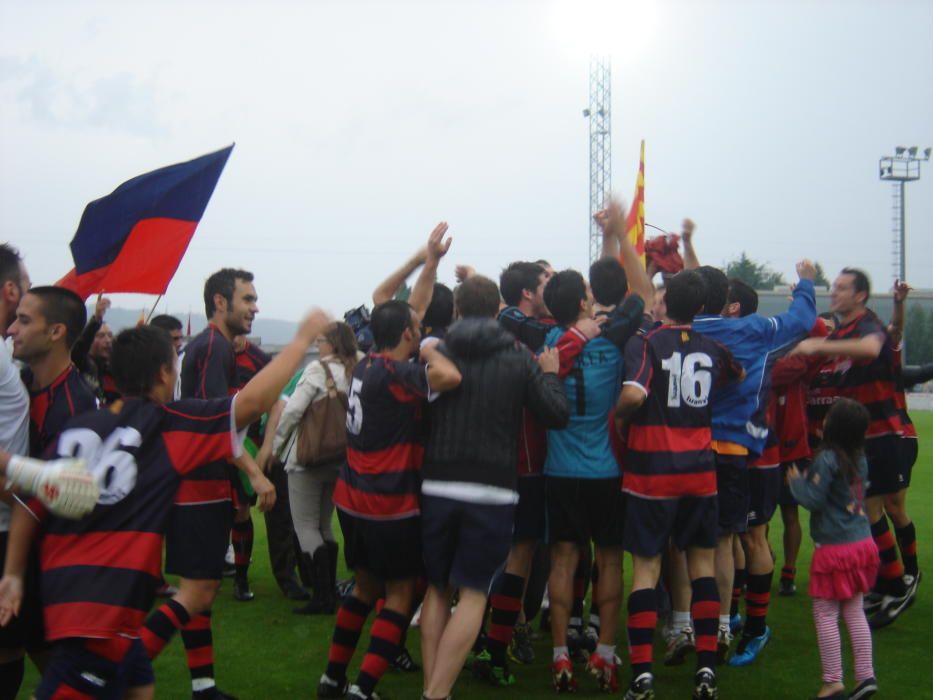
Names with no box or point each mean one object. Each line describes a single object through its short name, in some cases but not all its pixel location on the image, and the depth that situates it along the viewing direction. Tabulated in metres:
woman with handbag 7.43
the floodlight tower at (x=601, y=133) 34.57
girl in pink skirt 5.21
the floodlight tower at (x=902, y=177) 43.56
